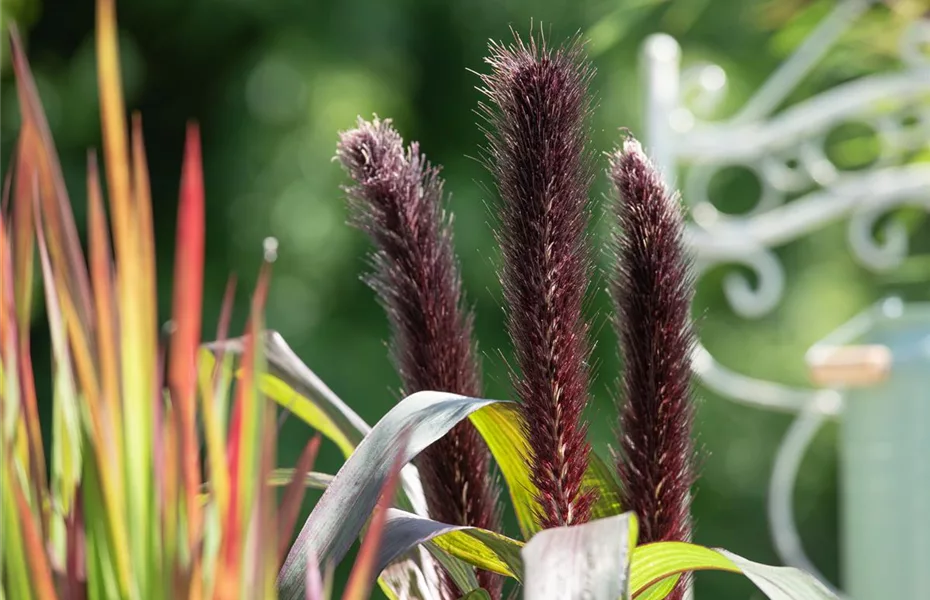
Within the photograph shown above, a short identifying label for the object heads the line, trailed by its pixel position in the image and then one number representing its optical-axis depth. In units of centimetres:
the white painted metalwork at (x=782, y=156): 444
